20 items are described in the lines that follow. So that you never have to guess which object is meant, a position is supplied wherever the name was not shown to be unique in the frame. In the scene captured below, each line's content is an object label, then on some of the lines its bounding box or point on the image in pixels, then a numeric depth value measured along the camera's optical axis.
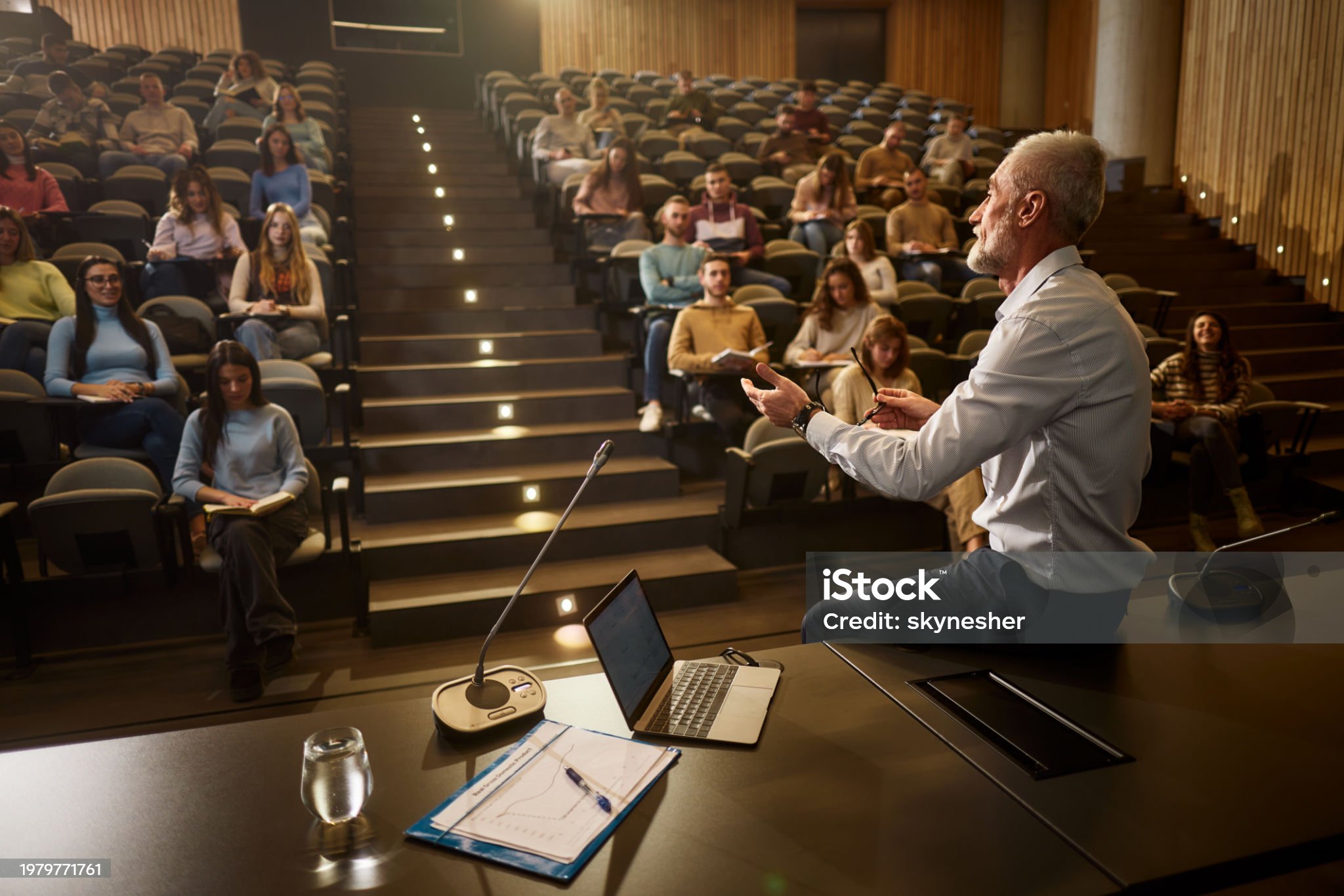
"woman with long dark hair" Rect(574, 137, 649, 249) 5.11
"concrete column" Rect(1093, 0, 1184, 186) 7.08
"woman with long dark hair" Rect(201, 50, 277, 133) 6.52
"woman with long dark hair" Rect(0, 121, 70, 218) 4.55
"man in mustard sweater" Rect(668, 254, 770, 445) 3.73
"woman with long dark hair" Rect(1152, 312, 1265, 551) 3.73
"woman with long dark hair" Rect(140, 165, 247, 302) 4.20
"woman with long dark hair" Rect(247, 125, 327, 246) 4.76
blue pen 0.98
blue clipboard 0.88
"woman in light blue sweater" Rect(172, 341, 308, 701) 2.64
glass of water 0.96
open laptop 1.13
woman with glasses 3.25
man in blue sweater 4.05
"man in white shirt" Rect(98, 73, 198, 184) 5.56
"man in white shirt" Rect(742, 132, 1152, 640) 1.16
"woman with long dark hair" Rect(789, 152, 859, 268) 5.26
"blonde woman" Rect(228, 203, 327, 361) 3.88
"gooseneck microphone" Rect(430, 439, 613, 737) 1.13
